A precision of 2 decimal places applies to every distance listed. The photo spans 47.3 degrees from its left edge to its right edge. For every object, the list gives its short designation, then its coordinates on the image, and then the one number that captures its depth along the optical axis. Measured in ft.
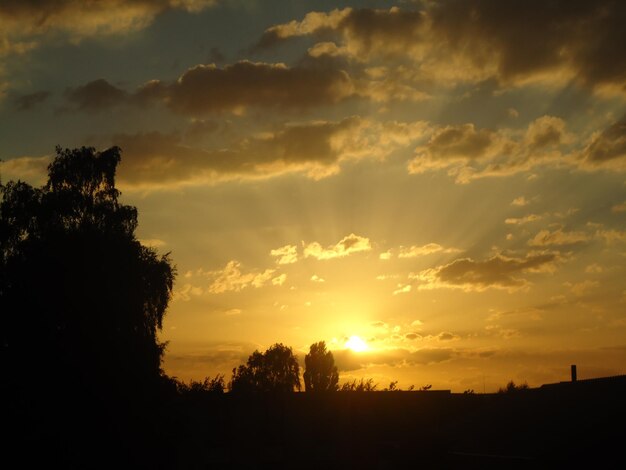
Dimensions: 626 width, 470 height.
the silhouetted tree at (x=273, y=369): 366.02
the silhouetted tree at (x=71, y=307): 108.06
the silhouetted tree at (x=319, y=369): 332.39
